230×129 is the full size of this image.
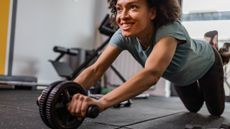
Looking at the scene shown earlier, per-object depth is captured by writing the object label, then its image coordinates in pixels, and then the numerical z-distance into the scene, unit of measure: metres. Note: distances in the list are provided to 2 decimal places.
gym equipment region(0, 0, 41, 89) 3.37
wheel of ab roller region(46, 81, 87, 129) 0.98
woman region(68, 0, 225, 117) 1.09
